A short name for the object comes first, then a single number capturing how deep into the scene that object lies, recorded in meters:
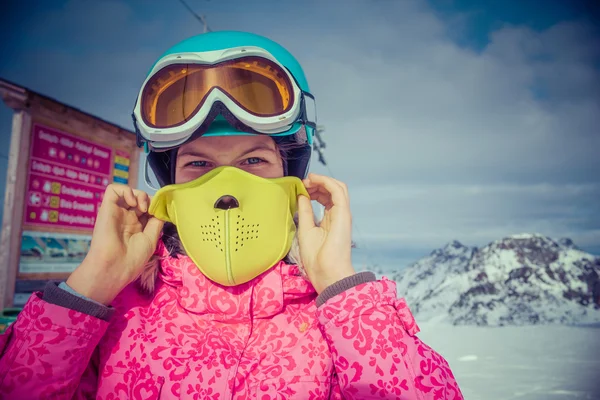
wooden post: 4.22
